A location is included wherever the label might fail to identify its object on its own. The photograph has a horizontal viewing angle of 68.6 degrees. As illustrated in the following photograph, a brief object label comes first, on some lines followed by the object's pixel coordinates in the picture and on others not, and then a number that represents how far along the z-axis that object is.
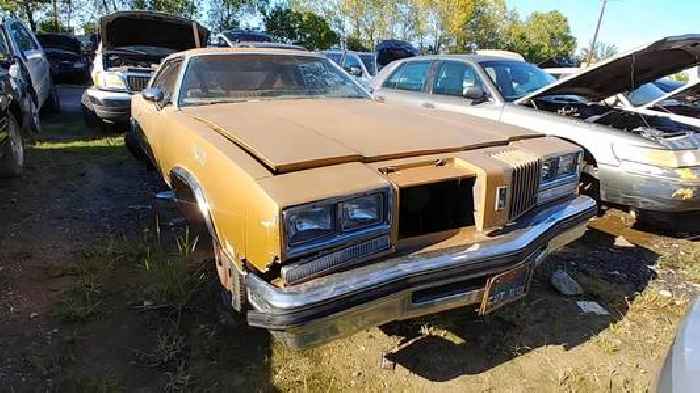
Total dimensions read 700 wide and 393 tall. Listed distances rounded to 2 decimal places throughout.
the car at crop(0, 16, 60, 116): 6.42
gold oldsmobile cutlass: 2.07
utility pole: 28.59
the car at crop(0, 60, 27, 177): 5.00
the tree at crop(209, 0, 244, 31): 29.53
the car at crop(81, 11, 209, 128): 7.33
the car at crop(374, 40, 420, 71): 19.97
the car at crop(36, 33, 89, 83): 14.62
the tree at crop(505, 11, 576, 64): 43.91
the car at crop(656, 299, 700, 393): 1.49
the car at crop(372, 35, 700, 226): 4.12
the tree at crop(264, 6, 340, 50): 28.88
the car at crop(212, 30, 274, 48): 14.48
